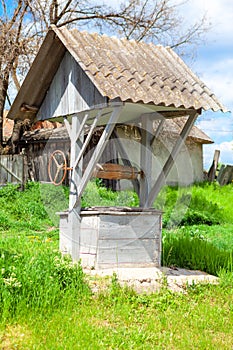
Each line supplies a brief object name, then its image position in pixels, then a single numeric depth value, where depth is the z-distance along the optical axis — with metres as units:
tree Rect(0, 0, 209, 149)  15.07
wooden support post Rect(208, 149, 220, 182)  21.15
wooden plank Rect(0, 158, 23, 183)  14.97
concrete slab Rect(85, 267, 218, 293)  5.83
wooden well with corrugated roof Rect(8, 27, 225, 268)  6.04
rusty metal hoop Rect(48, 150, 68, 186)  6.45
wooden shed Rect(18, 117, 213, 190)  15.08
